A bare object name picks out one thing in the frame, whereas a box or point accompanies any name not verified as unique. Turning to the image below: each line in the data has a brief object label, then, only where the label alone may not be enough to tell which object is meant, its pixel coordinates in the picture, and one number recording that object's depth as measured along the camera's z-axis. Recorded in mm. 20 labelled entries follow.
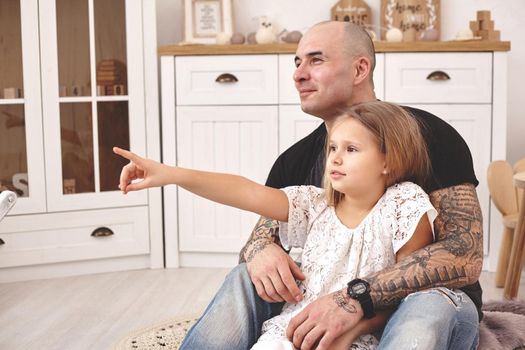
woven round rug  2553
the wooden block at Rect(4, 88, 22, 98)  3529
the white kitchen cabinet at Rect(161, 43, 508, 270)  3561
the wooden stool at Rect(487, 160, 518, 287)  3385
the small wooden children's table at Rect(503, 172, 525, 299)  3146
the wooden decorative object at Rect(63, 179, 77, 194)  3641
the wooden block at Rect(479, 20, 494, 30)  3766
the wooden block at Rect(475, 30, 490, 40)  3723
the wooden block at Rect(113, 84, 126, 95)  3701
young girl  1625
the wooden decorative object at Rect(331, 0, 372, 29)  4016
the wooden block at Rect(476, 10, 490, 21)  3762
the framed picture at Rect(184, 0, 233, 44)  3957
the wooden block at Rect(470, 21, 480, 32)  3782
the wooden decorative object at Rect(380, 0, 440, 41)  3980
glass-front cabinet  3531
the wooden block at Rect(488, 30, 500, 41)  3750
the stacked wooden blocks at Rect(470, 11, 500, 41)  3740
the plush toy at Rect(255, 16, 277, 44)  3771
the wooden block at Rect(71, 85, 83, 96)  3637
